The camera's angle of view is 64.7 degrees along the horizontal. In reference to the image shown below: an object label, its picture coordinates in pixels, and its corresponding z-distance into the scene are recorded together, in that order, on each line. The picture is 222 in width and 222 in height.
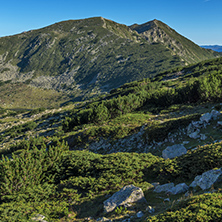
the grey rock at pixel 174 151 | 14.39
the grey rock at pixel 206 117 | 17.08
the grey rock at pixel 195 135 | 16.33
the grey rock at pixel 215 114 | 17.36
